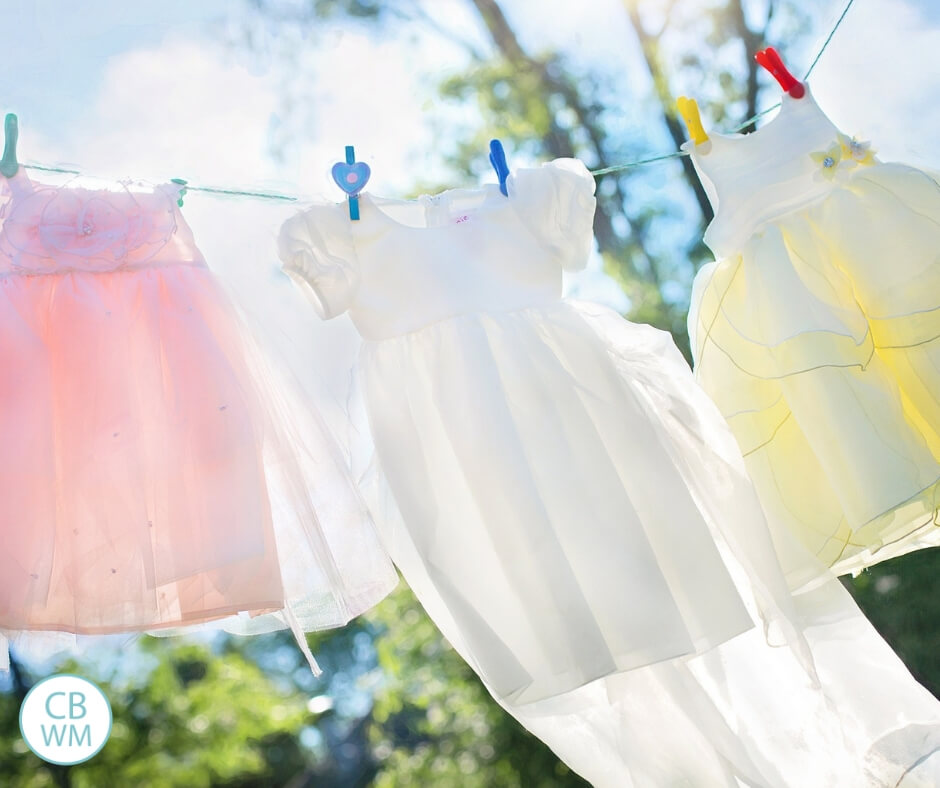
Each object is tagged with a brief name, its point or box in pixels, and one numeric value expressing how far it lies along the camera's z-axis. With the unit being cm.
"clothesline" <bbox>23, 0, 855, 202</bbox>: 135
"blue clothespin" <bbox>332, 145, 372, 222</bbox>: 132
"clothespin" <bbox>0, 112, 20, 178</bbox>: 131
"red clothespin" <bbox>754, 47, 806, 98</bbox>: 141
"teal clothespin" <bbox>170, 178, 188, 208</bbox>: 138
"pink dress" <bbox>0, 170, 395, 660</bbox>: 110
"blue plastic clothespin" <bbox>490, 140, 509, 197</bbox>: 138
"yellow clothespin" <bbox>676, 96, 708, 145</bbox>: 140
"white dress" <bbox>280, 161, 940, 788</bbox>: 111
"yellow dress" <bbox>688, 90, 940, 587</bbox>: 123
